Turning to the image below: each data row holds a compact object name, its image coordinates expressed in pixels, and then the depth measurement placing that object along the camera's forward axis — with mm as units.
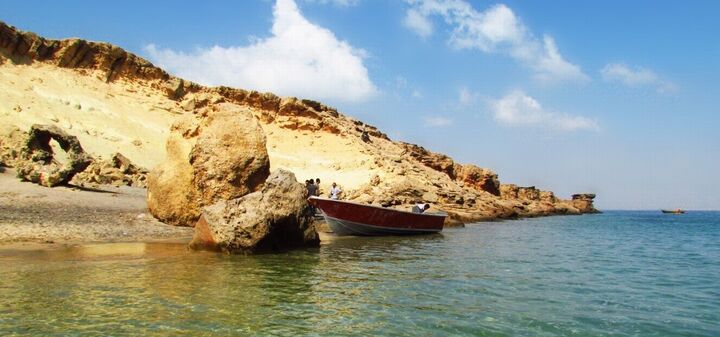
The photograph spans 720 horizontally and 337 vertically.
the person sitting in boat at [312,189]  21422
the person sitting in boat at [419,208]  22688
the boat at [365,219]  18906
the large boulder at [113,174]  21062
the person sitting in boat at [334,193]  21609
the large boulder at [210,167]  15219
